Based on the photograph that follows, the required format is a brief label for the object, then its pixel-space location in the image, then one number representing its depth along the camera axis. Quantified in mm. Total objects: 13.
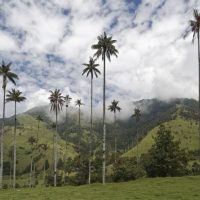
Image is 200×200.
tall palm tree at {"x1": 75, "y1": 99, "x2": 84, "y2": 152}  82365
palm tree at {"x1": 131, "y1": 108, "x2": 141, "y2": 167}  97675
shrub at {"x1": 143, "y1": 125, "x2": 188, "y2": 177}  63164
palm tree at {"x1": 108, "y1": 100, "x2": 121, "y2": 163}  83926
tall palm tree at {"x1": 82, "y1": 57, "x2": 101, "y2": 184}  62413
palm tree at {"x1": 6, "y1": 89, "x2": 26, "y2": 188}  58554
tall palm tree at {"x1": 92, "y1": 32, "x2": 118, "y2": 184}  51874
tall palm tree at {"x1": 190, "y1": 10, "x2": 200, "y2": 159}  44831
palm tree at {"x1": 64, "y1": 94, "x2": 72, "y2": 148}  82998
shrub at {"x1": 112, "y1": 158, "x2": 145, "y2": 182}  67267
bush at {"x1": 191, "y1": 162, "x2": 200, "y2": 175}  87528
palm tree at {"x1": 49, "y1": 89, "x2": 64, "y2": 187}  68026
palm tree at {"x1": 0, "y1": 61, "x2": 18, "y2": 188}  53434
